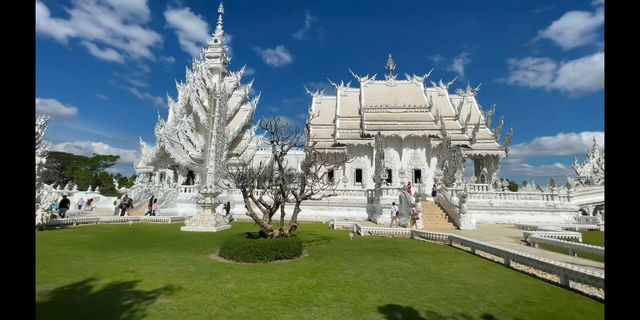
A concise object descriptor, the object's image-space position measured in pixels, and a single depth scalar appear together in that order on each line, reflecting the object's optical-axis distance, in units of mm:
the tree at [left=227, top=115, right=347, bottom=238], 10836
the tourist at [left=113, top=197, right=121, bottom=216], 24166
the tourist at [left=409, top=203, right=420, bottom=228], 17672
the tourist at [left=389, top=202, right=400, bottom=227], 18859
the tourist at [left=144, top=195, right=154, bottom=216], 22577
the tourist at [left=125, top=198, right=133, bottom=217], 23127
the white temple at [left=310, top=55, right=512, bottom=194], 30656
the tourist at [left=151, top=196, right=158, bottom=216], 22516
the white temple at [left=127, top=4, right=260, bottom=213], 19000
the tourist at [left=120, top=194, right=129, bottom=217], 22445
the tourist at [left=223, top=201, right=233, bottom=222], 21891
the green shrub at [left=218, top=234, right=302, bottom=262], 9336
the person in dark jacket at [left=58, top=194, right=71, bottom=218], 19844
